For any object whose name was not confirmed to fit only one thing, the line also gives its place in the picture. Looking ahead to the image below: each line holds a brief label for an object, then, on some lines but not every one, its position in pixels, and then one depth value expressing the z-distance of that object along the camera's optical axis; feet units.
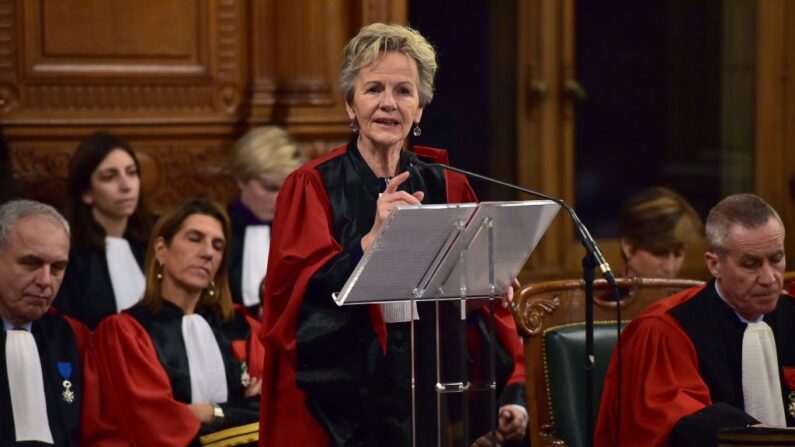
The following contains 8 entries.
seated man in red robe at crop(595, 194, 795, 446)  26.21
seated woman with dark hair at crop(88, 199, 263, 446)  30.19
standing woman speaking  22.81
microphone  20.99
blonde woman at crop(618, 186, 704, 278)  35.01
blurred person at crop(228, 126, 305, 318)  38.68
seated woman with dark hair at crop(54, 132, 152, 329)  36.06
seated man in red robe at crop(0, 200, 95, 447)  29.01
